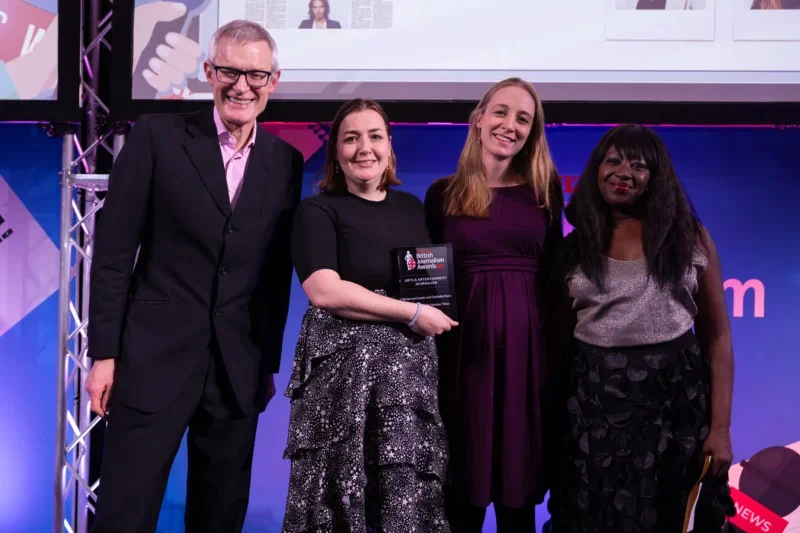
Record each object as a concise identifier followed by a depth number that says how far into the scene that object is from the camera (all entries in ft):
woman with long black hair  6.31
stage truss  9.53
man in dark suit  6.21
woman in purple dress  6.66
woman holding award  6.06
